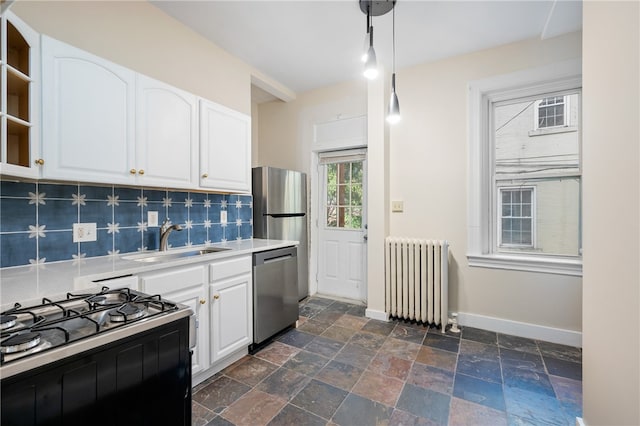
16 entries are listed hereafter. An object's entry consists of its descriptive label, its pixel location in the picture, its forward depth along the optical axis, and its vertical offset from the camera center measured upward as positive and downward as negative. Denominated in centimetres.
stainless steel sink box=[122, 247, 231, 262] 197 -34
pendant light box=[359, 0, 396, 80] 181 +157
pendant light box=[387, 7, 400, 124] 211 +77
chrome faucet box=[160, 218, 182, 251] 213 -17
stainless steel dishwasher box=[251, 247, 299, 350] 233 -74
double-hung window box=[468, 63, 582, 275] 257 +33
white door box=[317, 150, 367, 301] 361 -20
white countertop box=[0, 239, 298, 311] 105 -32
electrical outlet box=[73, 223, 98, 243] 174 -14
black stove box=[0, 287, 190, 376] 68 -33
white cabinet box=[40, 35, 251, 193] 147 +53
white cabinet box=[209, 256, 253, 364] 197 -72
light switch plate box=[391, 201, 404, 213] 316 +5
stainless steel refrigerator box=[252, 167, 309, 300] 326 +3
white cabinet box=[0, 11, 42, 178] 125 +58
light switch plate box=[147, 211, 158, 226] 213 -6
